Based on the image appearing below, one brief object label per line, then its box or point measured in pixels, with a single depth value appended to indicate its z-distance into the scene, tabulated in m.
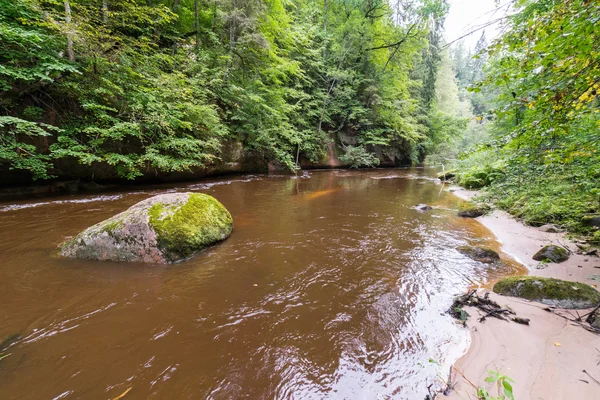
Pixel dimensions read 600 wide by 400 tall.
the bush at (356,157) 19.77
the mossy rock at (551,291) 2.81
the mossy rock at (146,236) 3.89
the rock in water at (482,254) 4.40
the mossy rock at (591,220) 4.75
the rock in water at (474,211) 7.33
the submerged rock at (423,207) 7.95
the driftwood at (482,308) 2.74
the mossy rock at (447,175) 15.60
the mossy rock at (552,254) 4.15
